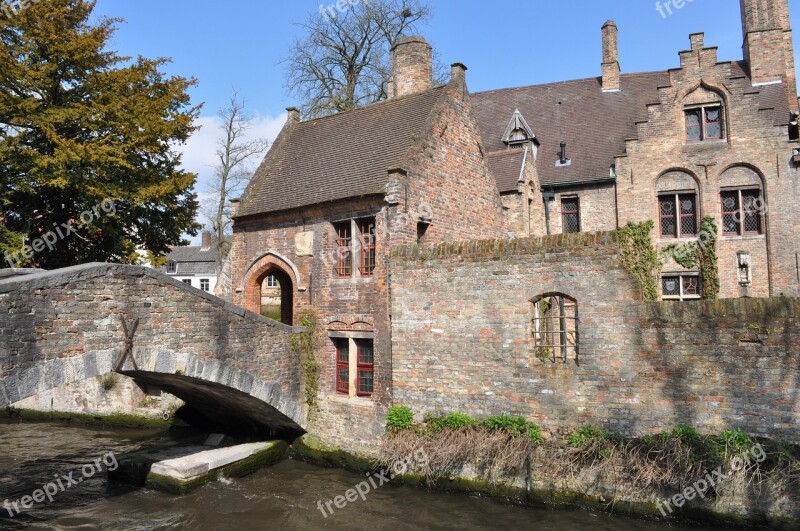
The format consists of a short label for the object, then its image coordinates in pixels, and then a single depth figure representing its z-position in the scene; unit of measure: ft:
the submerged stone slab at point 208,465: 42.29
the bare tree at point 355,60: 92.12
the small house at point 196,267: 174.60
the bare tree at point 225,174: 104.27
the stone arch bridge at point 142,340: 28.14
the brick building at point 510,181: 45.88
